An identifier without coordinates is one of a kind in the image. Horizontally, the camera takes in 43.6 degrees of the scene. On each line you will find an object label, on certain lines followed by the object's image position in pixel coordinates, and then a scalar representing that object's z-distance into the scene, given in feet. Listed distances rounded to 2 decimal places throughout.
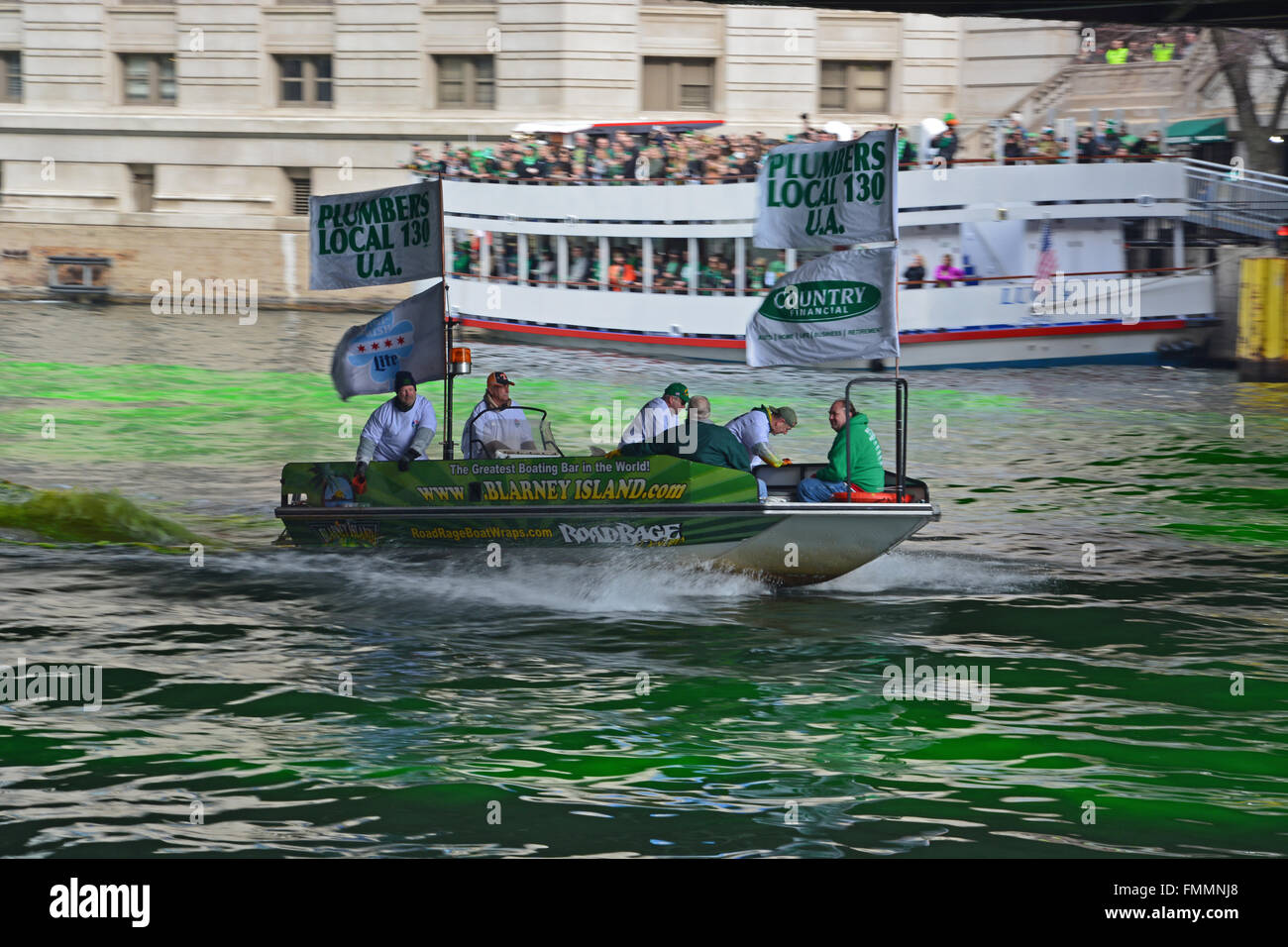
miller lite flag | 47.24
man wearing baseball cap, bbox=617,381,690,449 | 45.57
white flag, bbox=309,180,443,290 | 46.70
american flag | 106.63
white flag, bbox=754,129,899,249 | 42.45
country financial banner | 43.91
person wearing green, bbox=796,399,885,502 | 45.37
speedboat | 44.75
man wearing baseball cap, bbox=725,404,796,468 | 49.67
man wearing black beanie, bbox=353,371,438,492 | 47.14
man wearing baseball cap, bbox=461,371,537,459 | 47.78
